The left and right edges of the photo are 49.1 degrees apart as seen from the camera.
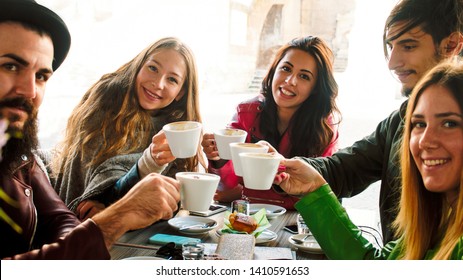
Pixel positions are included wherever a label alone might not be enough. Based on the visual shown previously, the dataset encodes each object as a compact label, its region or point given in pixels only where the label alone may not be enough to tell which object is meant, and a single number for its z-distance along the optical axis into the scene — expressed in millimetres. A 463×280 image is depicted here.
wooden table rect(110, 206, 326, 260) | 1417
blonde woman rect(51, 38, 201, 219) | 1764
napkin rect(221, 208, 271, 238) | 1560
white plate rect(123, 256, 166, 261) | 1360
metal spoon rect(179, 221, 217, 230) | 1593
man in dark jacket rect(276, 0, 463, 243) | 1641
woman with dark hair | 1945
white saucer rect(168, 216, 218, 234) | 1573
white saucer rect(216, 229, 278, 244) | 1519
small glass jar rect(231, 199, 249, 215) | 1726
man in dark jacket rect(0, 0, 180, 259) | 1405
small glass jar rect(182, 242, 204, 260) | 1351
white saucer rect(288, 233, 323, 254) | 1479
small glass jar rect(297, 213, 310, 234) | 1617
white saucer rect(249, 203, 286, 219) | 1825
